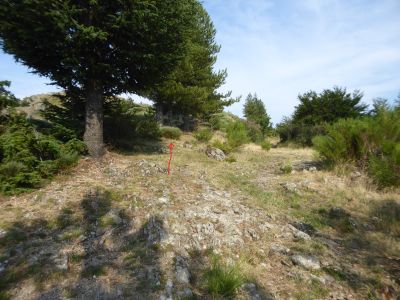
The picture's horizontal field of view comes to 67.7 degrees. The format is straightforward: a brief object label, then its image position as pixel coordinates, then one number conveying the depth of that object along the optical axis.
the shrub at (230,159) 11.94
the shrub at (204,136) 15.66
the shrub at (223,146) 13.50
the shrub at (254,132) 23.99
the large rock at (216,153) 12.29
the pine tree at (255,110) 40.36
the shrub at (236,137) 14.23
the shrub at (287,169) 9.89
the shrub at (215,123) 23.71
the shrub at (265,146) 16.11
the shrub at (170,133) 16.38
